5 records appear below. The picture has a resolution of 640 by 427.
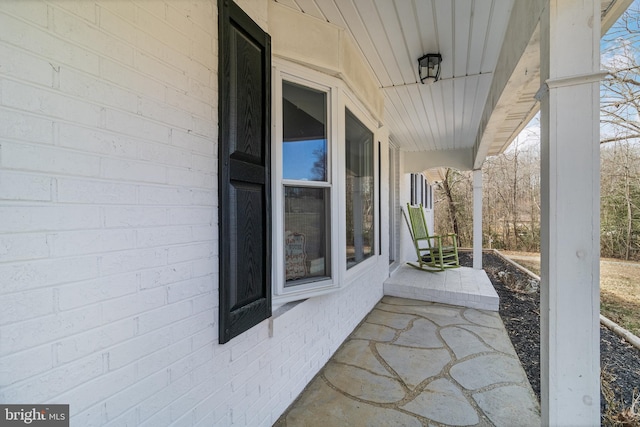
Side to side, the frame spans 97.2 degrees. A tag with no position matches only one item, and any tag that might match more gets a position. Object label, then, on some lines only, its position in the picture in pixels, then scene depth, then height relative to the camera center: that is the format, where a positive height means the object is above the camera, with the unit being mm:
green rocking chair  5371 -692
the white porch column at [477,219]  5598 -131
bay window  1830 +223
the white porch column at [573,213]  1096 -2
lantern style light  2354 +1260
